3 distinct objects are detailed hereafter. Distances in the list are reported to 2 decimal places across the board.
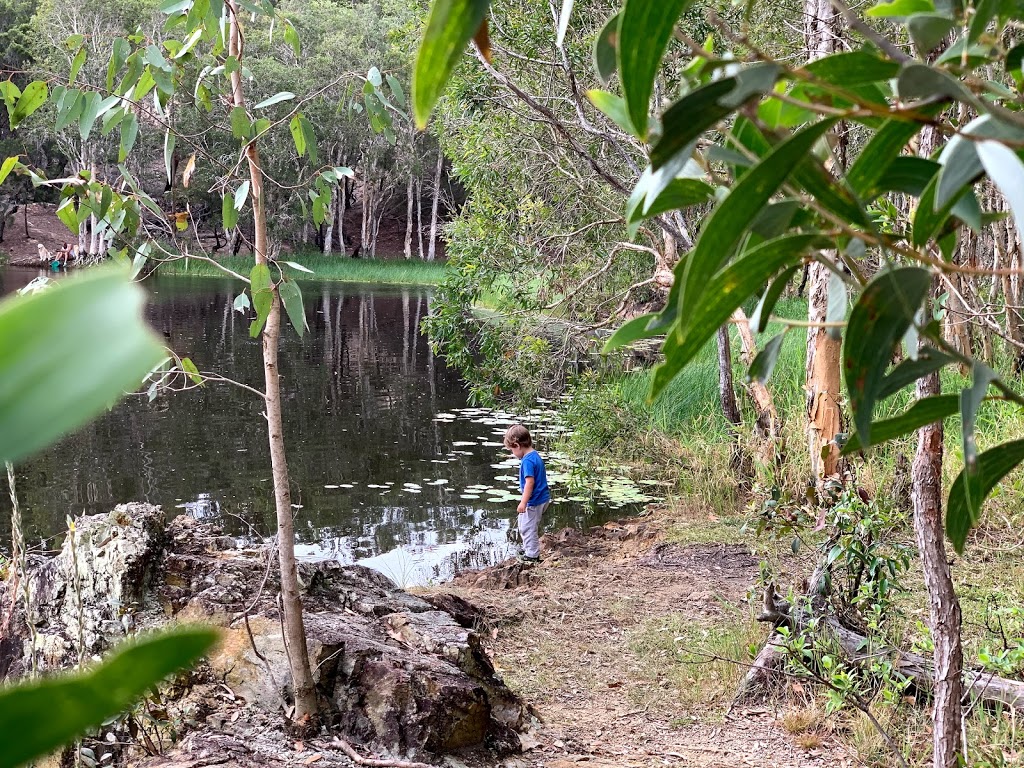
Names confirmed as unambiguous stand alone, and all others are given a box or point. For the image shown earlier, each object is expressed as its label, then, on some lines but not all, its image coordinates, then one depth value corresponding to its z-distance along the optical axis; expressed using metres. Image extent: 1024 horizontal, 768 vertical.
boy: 7.27
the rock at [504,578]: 6.55
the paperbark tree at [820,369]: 6.37
